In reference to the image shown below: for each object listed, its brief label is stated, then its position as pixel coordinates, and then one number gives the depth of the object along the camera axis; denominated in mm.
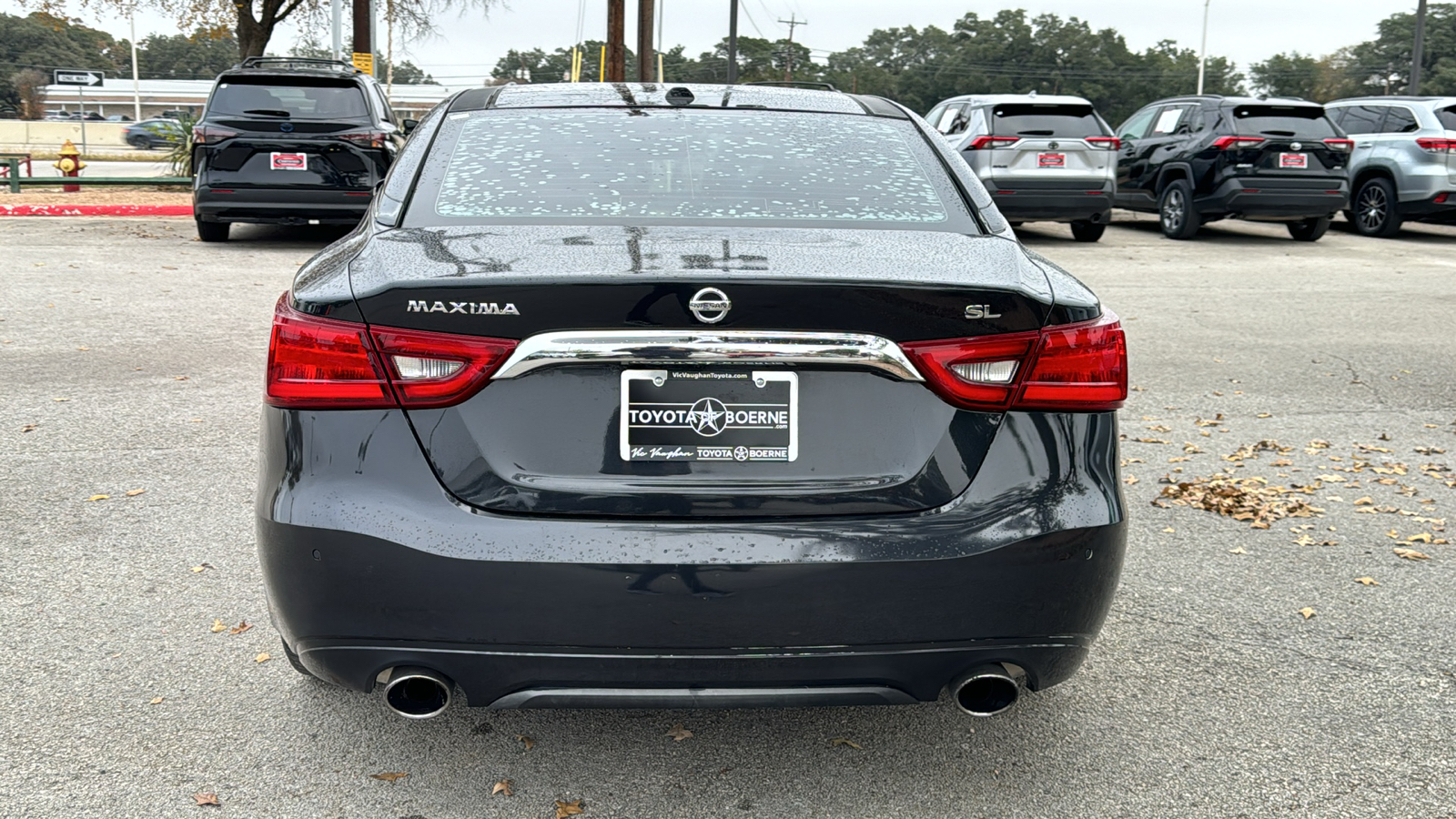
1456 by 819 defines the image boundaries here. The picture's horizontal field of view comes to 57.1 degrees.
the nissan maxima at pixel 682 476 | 2490
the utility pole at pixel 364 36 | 22734
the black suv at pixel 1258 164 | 16125
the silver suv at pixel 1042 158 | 15836
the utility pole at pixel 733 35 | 38500
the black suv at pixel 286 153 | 13023
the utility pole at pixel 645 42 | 27062
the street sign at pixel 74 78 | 37250
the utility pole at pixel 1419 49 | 28484
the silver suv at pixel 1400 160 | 16703
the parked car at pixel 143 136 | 57875
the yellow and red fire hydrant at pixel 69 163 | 22453
